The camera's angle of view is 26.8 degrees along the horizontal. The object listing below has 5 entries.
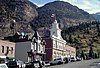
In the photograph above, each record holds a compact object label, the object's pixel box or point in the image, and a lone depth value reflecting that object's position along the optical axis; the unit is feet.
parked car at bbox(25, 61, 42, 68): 116.37
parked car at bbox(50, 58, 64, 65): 160.54
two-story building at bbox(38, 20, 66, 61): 227.14
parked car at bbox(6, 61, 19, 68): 116.38
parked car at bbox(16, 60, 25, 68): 119.41
